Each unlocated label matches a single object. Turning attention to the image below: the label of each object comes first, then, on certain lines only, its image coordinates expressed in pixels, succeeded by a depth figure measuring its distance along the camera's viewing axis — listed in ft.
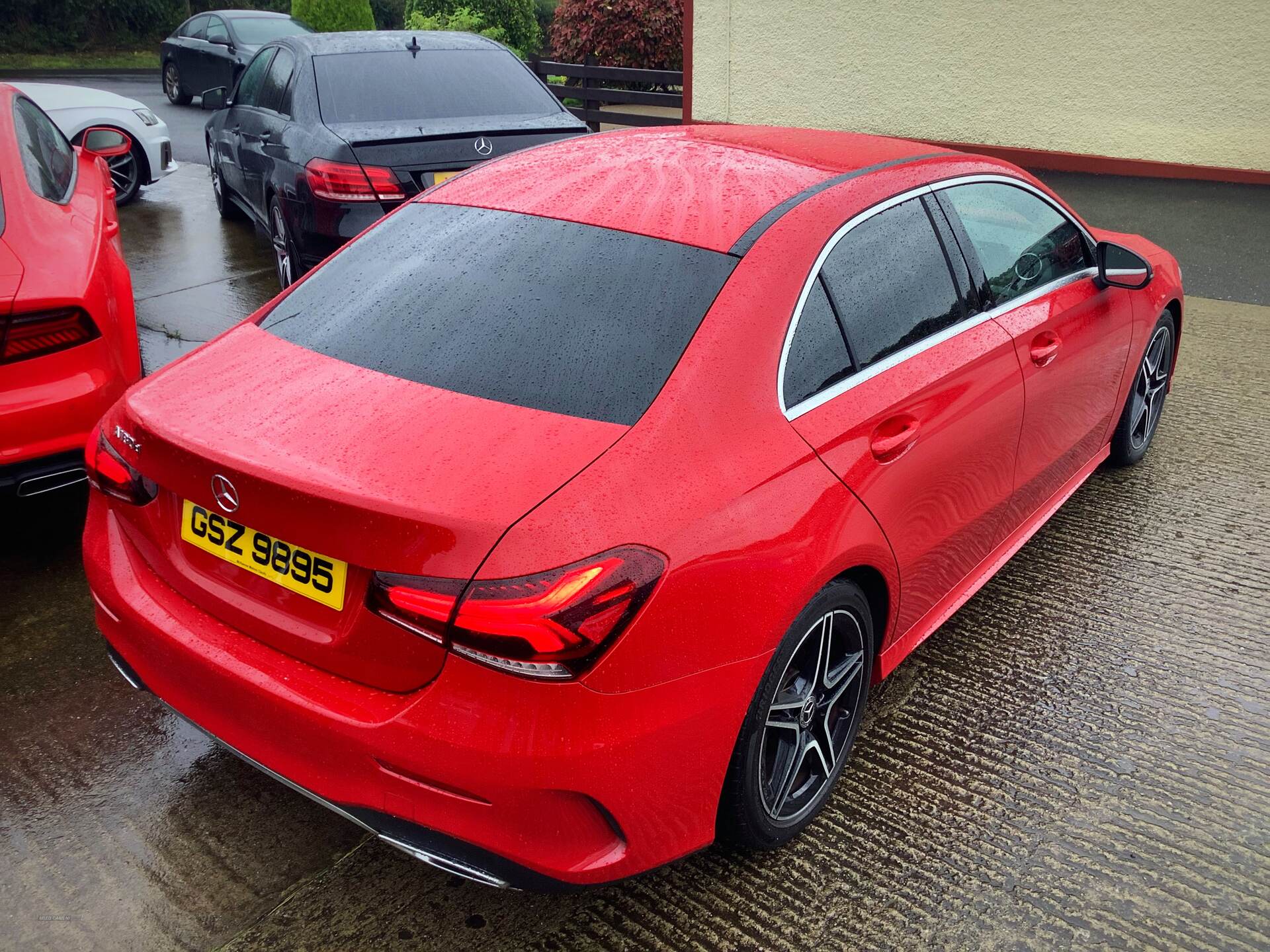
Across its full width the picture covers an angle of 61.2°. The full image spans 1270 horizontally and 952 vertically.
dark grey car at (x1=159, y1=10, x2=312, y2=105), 56.29
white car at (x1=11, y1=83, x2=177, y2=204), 29.76
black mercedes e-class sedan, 19.35
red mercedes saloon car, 6.53
